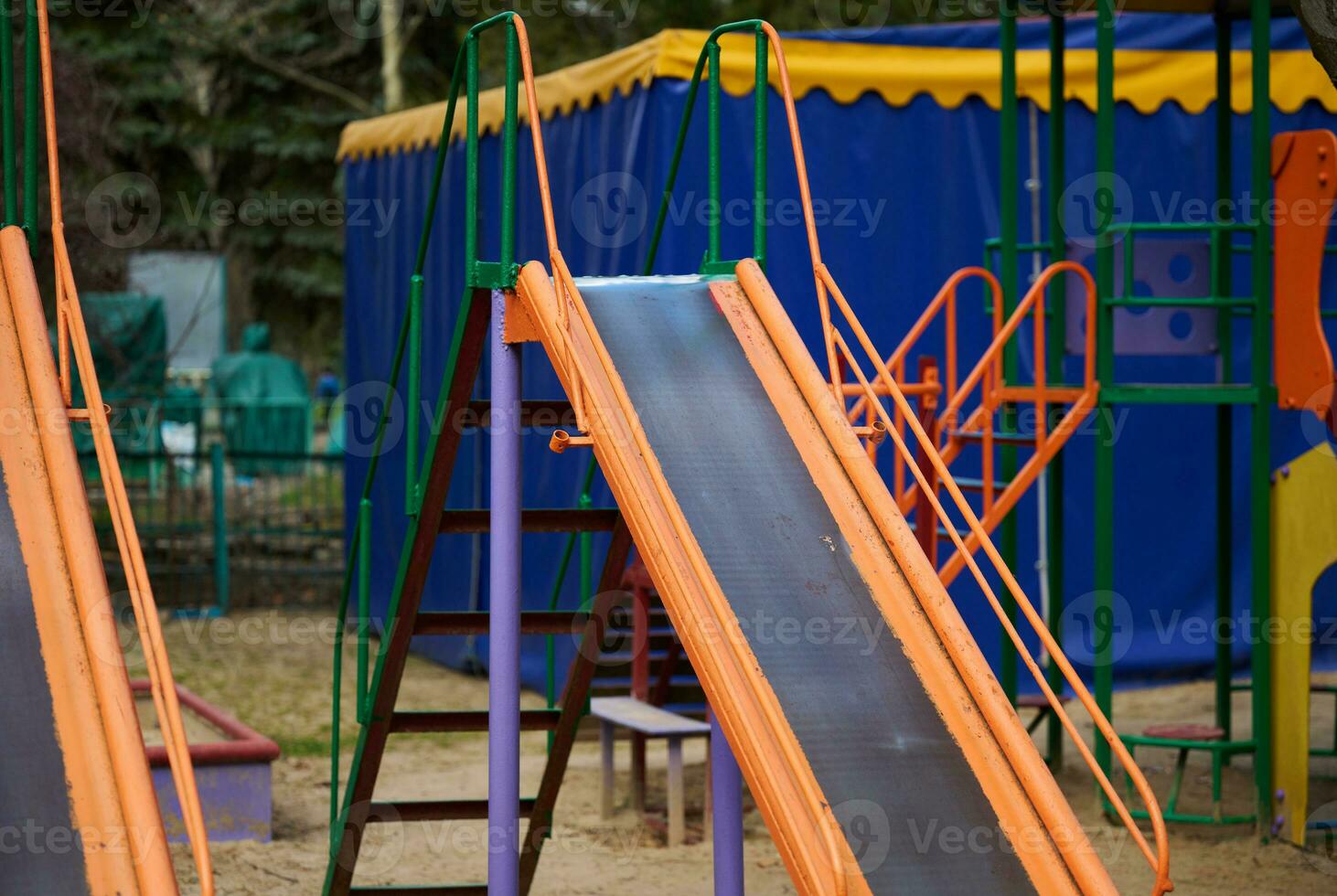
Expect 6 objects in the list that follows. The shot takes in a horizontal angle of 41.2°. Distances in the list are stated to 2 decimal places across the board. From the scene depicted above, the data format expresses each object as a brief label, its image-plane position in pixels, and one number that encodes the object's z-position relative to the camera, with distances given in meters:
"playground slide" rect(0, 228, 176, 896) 3.93
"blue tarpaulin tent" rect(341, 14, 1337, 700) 9.86
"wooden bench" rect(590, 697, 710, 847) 7.54
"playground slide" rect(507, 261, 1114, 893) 4.11
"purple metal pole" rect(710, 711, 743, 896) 5.10
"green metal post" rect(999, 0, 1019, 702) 8.27
